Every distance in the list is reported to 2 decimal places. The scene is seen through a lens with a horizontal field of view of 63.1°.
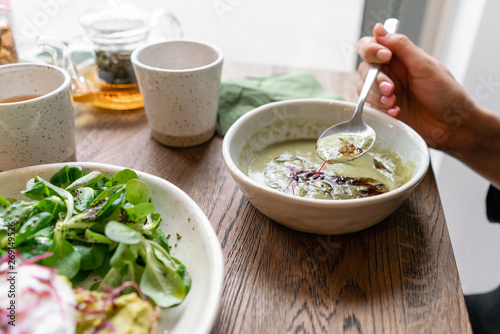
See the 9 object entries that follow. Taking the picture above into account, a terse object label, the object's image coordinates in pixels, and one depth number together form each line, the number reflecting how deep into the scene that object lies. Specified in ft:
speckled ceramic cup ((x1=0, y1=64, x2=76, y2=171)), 2.26
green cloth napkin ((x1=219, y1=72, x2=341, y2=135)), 3.34
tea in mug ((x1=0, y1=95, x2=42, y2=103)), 2.53
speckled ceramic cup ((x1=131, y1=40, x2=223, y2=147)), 2.76
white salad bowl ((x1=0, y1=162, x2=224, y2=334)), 1.58
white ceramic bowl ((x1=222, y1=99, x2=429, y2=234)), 1.93
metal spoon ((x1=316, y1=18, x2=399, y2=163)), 2.55
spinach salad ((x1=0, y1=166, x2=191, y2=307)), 1.68
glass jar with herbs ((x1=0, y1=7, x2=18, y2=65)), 3.20
